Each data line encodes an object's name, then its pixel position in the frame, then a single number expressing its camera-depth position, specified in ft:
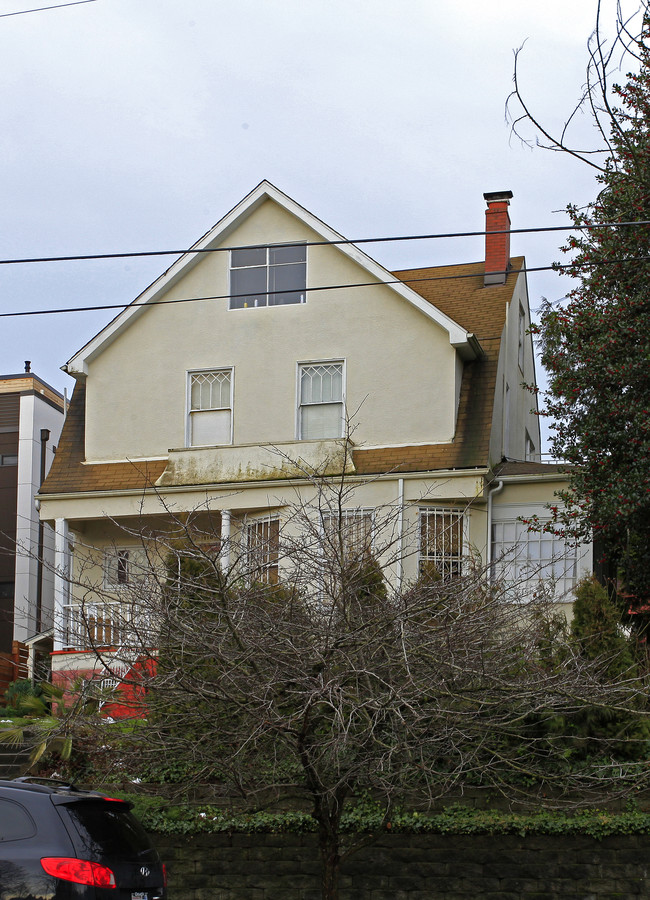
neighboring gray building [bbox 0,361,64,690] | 82.58
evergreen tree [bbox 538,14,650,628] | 49.06
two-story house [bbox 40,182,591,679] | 61.26
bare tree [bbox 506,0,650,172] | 42.52
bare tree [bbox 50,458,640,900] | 28.43
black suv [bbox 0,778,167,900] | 25.45
